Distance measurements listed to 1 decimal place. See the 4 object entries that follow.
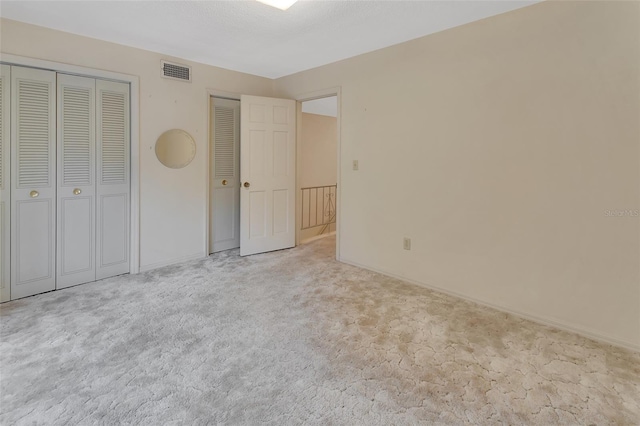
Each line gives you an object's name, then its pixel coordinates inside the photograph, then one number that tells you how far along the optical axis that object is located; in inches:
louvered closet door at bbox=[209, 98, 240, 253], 174.4
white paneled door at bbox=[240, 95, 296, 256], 173.3
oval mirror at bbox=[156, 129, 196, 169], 150.9
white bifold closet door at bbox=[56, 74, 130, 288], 126.4
